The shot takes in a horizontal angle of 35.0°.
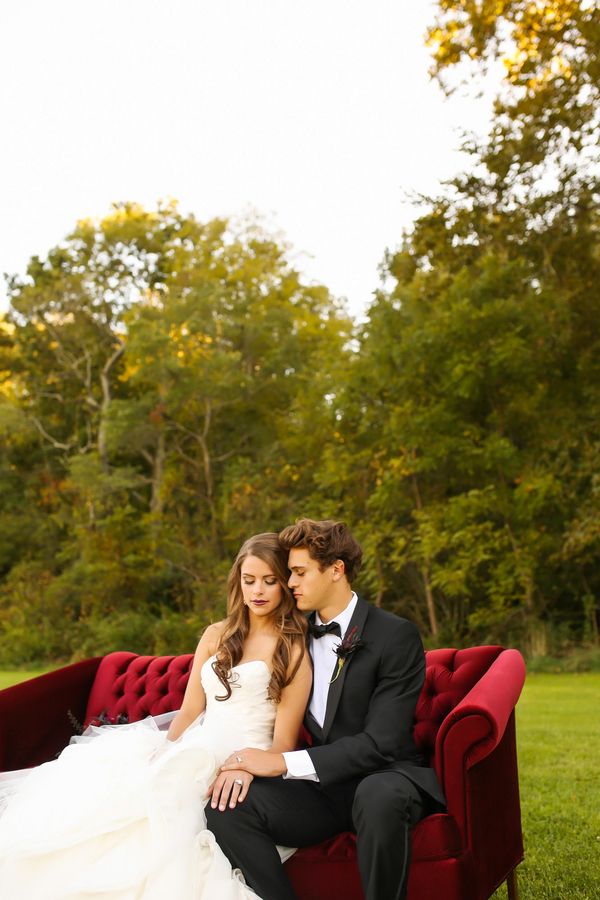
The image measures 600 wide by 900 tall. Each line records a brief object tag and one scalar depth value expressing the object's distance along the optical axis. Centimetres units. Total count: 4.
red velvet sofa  328
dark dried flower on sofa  474
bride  306
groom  314
